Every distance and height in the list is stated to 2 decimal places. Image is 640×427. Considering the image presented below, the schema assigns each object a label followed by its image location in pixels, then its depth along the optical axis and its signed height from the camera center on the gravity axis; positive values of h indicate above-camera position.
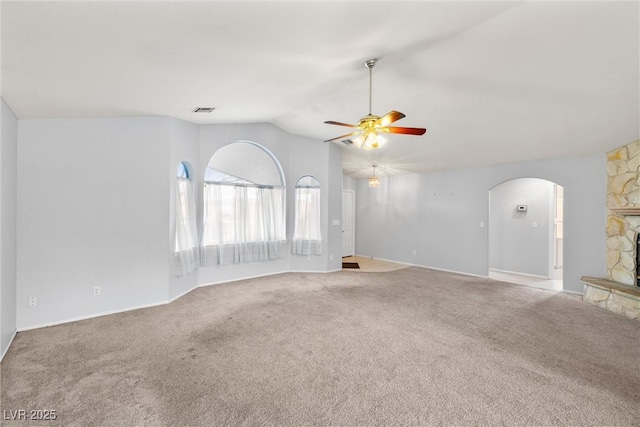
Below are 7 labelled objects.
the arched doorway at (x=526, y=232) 6.29 -0.51
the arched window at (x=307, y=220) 6.41 -0.20
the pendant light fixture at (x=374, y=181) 7.82 +0.79
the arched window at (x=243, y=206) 5.36 +0.11
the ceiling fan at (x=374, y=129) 2.96 +0.86
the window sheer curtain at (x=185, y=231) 4.54 -0.32
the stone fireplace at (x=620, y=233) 4.19 -0.36
